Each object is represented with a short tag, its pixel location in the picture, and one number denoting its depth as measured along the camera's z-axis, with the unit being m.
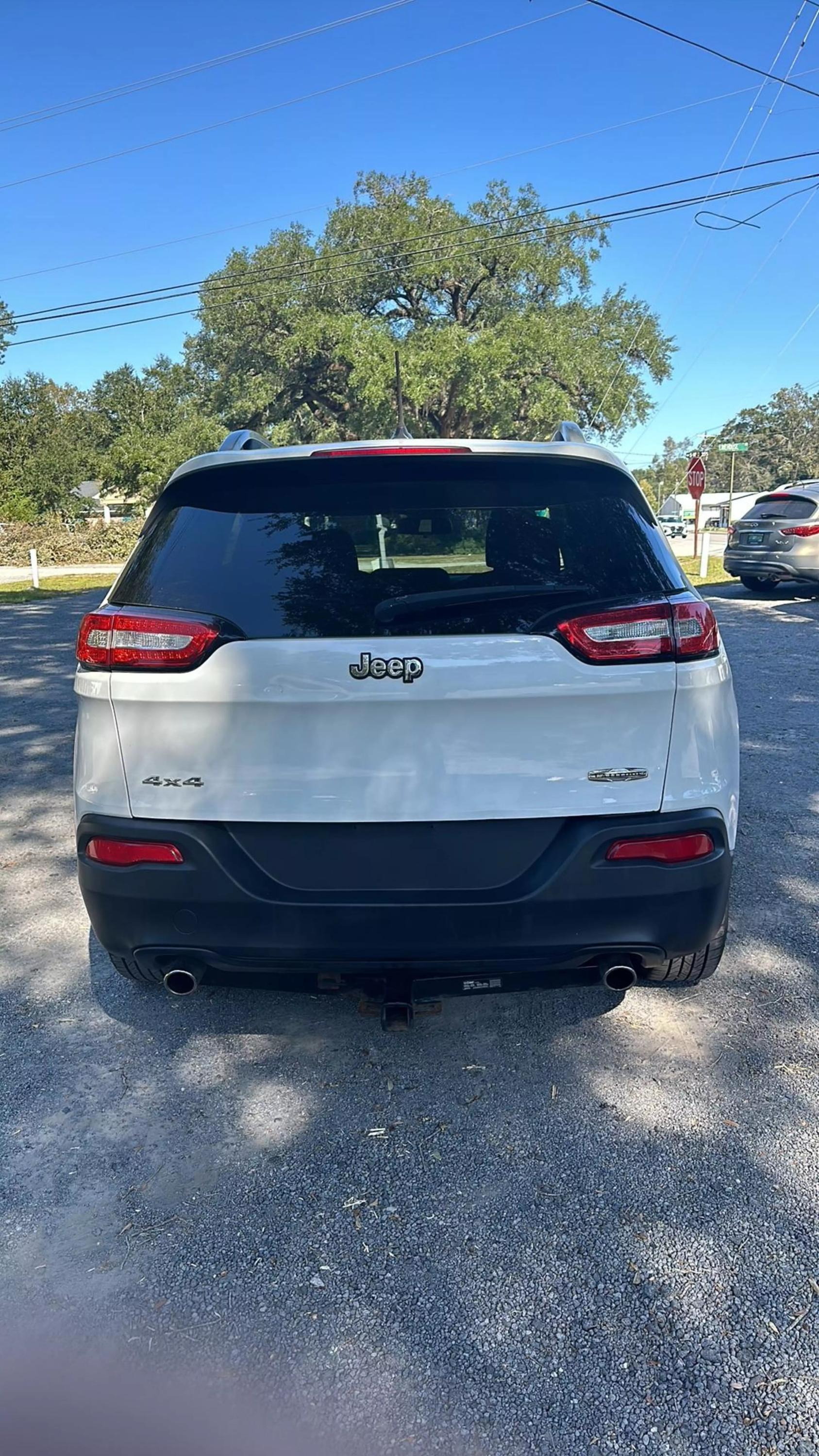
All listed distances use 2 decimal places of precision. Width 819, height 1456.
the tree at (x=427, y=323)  31.64
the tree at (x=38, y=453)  45.88
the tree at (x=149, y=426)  37.88
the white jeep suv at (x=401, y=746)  2.22
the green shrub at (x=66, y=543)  31.73
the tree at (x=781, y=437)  102.25
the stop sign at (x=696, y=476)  20.38
